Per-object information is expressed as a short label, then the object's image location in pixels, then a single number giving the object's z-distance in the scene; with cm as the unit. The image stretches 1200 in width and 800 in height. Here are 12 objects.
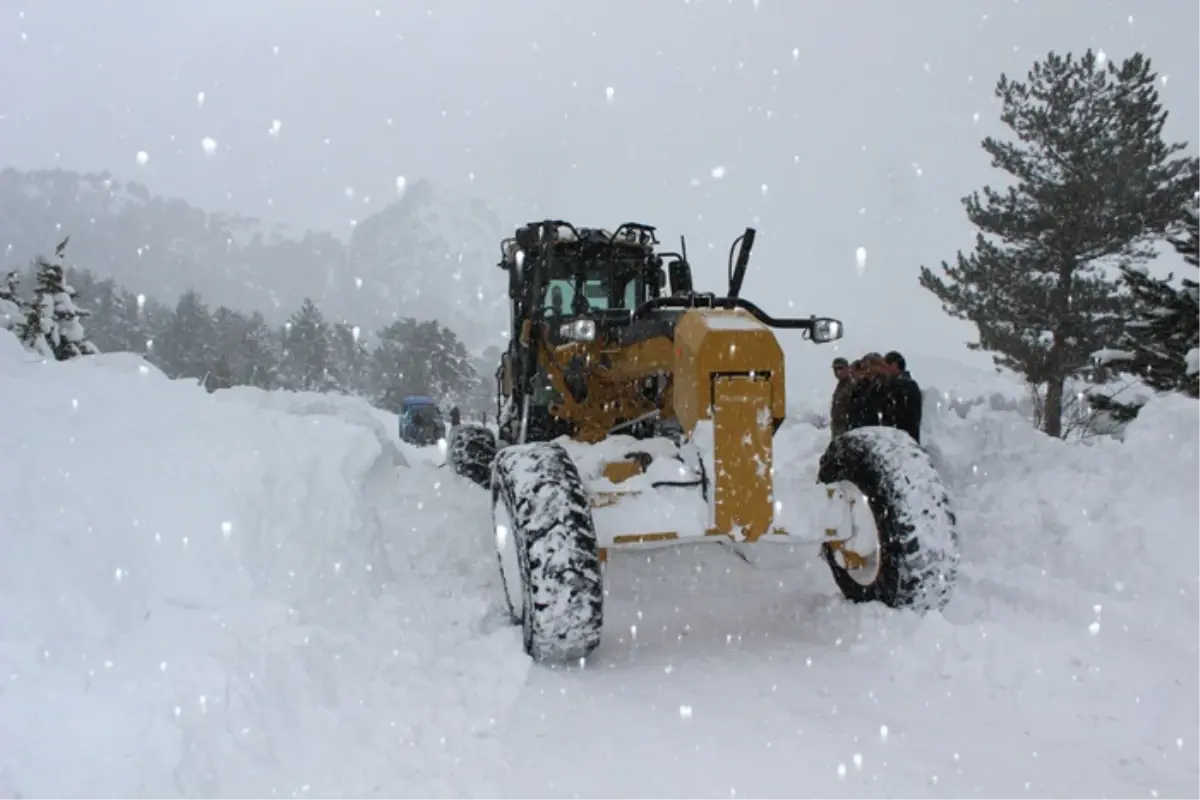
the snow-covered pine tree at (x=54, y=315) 2381
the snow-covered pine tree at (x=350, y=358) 7044
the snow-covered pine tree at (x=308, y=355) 6294
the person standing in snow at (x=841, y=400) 845
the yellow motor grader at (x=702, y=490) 440
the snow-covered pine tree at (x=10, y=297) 1170
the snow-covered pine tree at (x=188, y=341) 5956
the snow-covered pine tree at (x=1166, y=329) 964
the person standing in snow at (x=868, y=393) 797
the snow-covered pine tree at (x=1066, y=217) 1519
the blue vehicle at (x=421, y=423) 3228
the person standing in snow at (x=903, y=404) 789
